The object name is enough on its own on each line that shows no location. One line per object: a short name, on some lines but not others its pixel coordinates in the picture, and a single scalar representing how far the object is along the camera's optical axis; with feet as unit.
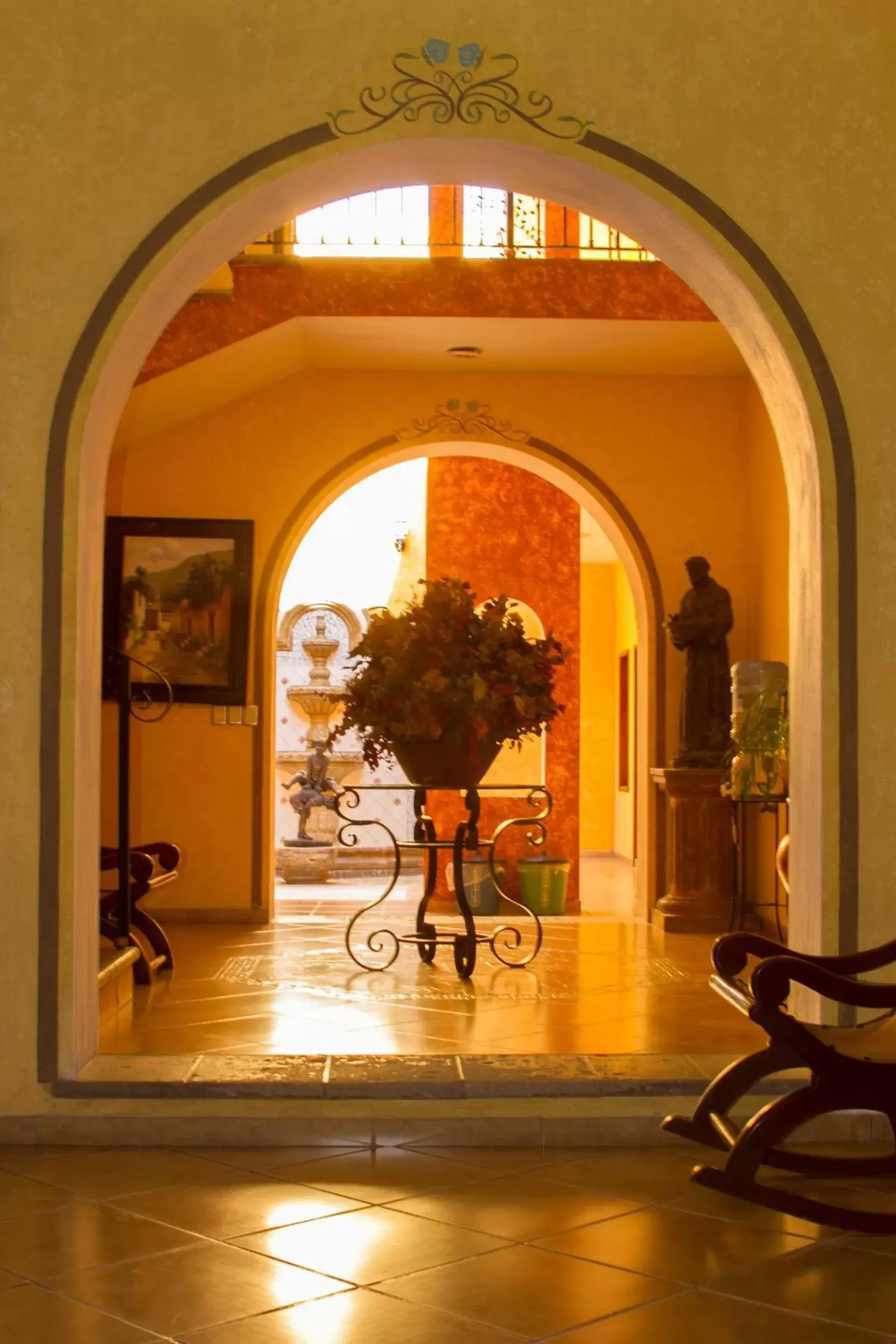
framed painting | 28.91
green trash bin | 37.99
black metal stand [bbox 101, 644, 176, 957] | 19.12
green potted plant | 24.08
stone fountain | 46.06
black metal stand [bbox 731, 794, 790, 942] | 25.02
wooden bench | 20.39
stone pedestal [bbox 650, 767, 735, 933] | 27.48
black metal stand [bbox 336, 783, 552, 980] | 21.16
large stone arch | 13.96
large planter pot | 20.97
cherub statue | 48.85
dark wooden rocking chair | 11.55
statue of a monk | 27.76
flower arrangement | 20.63
